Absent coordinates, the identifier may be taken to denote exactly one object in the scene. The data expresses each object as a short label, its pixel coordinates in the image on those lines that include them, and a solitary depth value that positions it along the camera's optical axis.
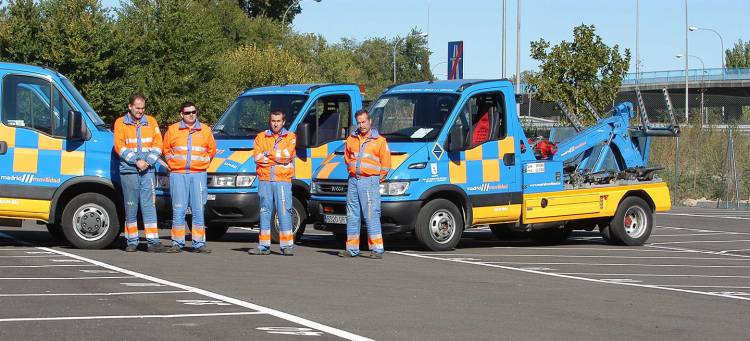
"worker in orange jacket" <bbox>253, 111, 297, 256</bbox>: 15.84
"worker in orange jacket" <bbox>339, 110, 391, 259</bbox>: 15.69
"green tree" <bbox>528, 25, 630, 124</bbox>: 36.53
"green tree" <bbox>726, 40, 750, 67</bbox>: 128.00
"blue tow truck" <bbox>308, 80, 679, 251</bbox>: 16.80
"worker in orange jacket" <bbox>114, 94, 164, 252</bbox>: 15.70
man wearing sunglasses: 15.86
